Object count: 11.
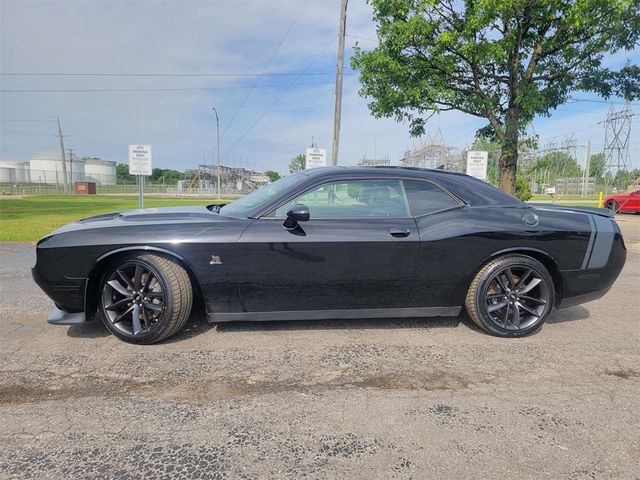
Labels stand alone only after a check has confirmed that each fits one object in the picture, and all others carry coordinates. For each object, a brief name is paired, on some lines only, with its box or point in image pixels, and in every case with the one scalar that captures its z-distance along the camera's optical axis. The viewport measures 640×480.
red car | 19.89
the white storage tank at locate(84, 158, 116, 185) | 90.94
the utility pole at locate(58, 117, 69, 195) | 46.86
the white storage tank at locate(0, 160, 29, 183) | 71.12
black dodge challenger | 3.13
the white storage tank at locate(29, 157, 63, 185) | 50.92
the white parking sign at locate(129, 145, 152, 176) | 10.38
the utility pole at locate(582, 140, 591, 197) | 45.81
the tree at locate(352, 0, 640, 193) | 9.52
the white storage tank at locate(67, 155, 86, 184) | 84.75
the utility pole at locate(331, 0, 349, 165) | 13.98
